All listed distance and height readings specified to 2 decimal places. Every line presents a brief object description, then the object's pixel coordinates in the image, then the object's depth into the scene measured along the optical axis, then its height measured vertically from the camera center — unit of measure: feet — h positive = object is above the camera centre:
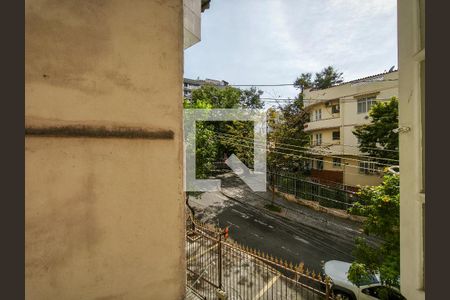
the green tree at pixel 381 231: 18.44 -6.69
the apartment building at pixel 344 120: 58.29 +8.44
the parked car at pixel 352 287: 21.58 -13.19
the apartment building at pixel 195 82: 205.93 +60.83
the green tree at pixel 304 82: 103.16 +30.60
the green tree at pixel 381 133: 48.21 +3.72
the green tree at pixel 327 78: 107.76 +32.84
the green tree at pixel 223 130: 40.24 +5.40
